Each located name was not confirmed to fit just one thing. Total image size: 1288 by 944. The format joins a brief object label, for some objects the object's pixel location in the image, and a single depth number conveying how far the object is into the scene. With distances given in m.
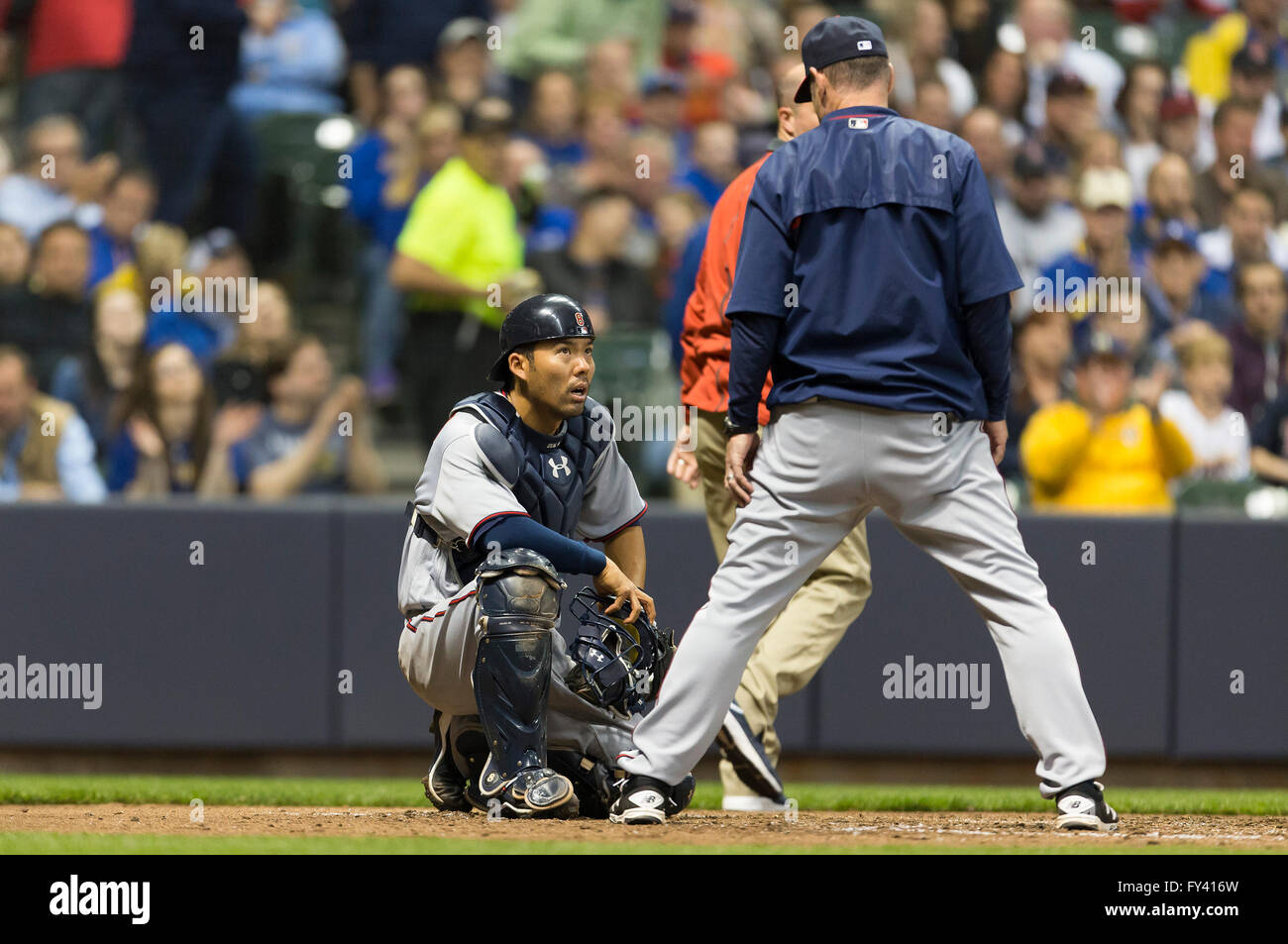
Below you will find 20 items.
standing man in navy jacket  8.89
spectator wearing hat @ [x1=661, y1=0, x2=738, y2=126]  18.95
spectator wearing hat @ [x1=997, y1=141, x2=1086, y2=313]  17.94
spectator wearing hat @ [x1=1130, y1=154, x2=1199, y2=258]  18.66
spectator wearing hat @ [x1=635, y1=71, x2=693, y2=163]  18.30
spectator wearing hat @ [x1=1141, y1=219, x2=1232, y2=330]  17.59
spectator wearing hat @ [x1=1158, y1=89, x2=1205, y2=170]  19.19
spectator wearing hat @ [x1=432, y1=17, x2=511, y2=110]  17.70
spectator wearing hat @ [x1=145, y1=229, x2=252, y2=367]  16.23
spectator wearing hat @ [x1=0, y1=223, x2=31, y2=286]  16.05
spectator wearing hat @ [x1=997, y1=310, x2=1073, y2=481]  16.03
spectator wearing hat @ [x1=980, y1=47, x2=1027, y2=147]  19.03
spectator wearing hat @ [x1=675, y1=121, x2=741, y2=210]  17.95
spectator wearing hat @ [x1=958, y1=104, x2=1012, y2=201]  18.06
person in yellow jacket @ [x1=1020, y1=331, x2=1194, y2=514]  15.01
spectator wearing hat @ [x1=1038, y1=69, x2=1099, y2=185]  18.73
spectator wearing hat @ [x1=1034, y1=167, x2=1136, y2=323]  17.61
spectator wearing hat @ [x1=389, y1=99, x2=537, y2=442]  16.03
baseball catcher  9.12
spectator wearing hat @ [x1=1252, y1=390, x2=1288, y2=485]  15.66
